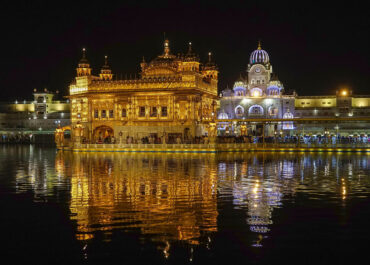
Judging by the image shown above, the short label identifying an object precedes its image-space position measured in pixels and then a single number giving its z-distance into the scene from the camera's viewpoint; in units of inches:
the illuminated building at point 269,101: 3784.5
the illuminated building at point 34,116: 3966.5
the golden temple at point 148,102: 2162.9
